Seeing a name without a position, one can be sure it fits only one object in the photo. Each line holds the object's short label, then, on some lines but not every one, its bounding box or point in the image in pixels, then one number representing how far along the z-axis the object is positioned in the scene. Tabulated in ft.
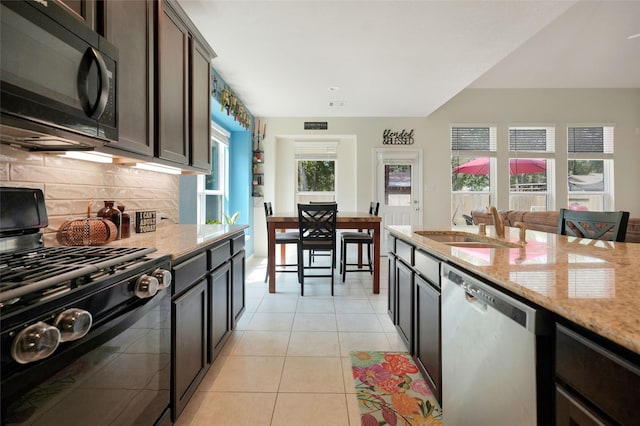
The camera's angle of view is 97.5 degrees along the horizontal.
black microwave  2.56
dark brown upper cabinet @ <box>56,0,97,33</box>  3.55
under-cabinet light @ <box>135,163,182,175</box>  6.10
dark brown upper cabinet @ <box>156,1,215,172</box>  5.60
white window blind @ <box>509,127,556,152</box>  18.29
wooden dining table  10.98
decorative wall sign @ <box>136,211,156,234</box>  6.06
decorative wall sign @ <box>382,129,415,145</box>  18.13
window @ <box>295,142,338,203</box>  19.25
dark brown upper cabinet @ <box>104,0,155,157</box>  4.33
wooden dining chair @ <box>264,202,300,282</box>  11.70
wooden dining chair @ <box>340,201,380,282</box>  11.98
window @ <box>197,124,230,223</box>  13.20
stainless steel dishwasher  2.27
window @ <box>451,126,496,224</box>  18.28
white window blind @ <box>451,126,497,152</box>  18.31
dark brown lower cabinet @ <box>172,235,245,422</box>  4.14
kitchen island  1.65
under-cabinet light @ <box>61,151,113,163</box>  4.19
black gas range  1.91
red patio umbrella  18.30
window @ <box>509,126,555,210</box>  18.24
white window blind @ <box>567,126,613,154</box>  18.28
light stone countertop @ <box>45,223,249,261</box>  4.21
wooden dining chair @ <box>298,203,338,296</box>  10.73
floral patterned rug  4.70
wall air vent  18.04
